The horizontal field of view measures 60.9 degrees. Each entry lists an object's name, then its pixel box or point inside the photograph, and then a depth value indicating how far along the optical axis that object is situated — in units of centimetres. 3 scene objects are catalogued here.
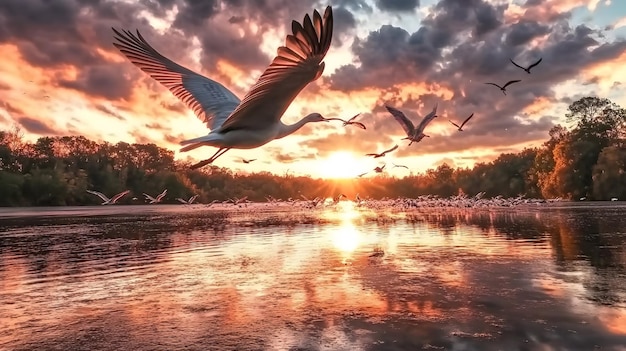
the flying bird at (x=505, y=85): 1848
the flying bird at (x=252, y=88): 505
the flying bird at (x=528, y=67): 1809
